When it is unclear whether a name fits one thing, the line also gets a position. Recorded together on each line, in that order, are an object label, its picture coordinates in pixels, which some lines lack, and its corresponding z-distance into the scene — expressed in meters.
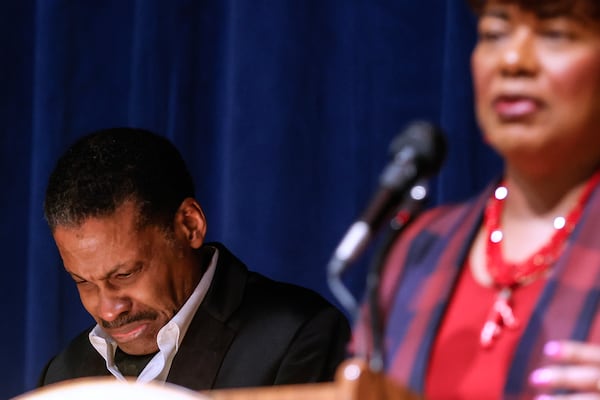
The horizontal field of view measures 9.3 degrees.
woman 3.02
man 3.82
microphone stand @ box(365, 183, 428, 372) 2.97
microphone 2.97
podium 2.91
